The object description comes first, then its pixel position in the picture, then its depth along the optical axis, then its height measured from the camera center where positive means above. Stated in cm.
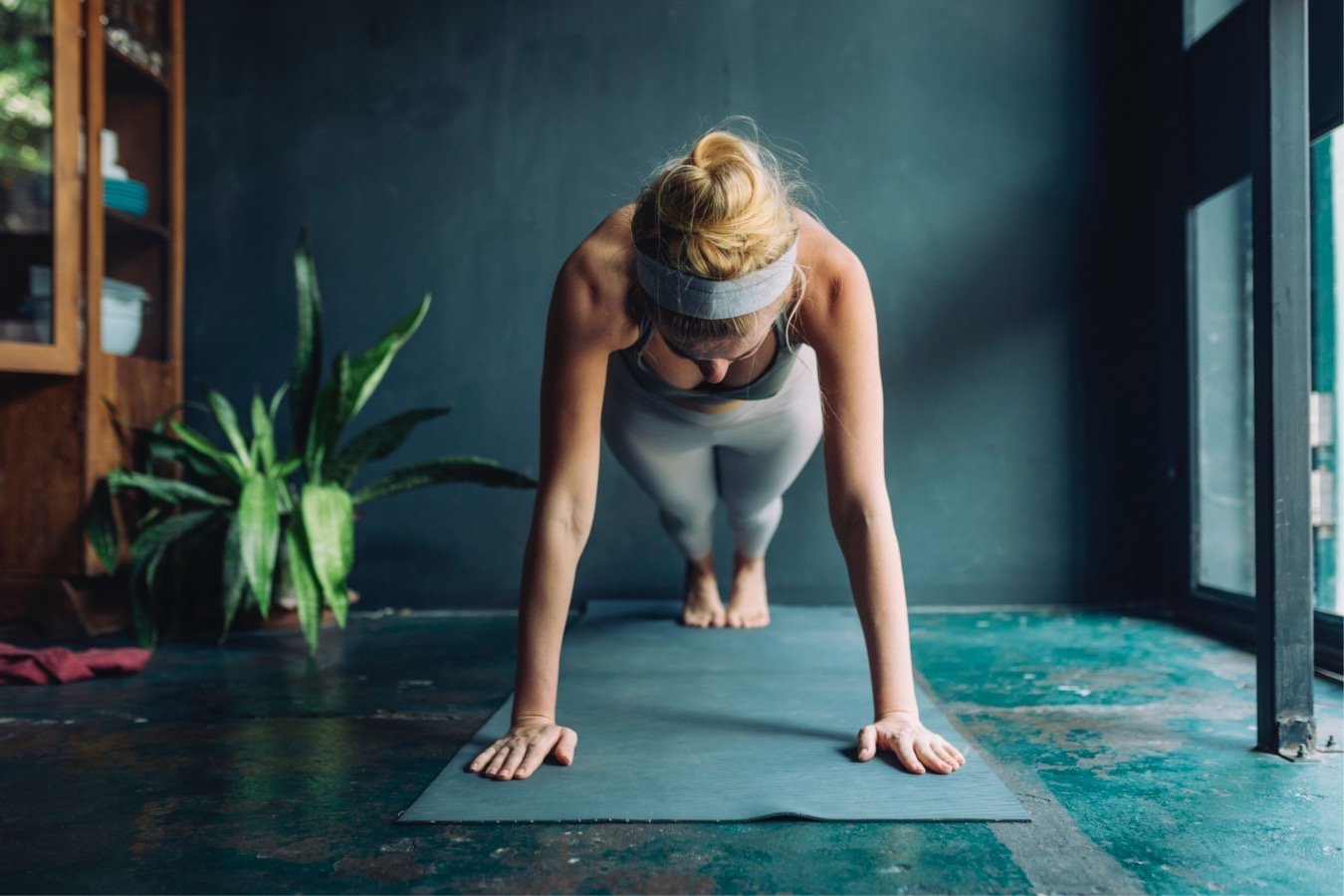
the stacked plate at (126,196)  259 +75
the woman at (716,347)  118 +17
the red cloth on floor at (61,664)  194 -44
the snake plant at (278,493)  223 -9
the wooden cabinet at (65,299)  233 +42
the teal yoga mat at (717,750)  119 -45
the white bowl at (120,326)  259 +38
